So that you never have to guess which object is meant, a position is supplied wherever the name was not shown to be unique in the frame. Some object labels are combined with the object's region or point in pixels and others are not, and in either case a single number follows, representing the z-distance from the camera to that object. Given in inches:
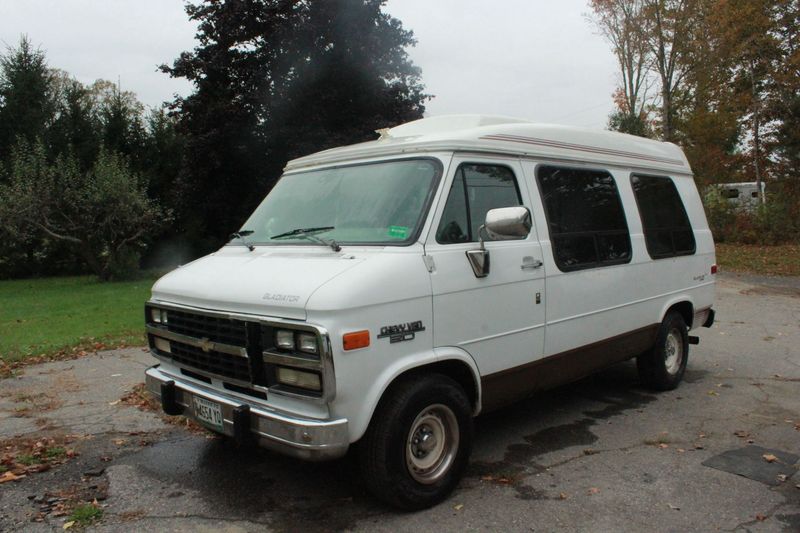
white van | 138.0
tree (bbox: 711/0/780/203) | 952.9
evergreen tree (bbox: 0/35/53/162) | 1140.5
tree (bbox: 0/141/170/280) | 816.9
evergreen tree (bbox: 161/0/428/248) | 862.5
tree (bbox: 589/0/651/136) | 1068.5
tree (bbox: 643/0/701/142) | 1000.2
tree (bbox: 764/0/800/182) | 955.3
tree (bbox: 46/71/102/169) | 1150.3
